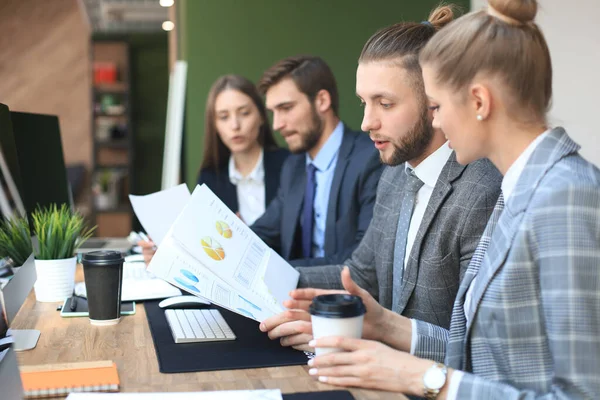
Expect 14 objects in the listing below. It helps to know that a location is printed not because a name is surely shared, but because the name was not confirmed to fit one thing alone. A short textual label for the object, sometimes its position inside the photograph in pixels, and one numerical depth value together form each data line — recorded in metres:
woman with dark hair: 3.73
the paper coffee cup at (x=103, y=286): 1.65
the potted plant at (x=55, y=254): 1.96
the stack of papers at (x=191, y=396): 1.11
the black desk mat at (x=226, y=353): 1.31
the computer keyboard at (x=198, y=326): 1.50
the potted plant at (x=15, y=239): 1.55
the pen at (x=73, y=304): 1.80
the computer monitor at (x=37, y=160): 1.92
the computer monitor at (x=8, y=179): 1.60
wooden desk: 1.19
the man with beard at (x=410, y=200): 1.63
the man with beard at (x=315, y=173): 2.70
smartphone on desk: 1.74
